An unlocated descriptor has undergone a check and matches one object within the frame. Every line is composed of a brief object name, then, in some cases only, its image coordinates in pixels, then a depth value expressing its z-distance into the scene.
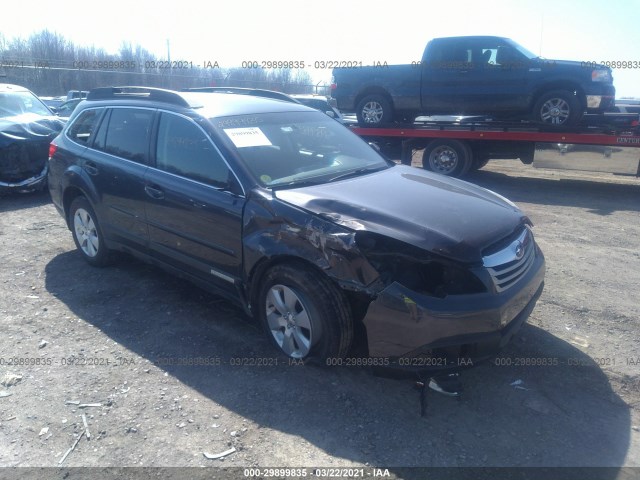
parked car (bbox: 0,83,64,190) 8.27
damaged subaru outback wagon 3.04
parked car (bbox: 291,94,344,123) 16.14
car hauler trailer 9.73
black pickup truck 9.52
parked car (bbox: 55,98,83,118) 18.16
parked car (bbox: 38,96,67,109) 22.02
